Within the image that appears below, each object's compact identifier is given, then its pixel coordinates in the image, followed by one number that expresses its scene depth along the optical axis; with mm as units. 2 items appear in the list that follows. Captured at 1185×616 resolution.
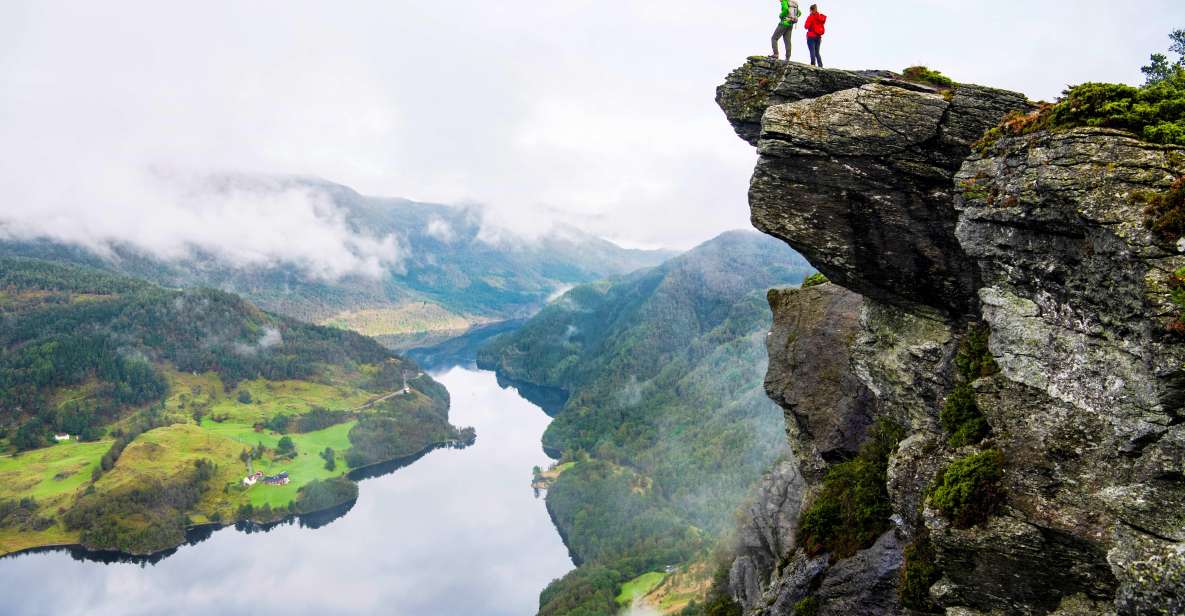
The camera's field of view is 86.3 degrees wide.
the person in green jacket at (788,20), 28250
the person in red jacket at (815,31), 28281
